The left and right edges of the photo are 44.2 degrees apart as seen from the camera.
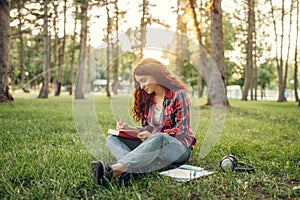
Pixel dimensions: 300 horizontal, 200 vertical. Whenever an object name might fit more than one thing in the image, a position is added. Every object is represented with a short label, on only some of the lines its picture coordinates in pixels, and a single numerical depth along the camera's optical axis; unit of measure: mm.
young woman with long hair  3279
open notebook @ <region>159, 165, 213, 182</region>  3225
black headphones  3559
